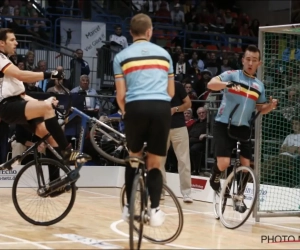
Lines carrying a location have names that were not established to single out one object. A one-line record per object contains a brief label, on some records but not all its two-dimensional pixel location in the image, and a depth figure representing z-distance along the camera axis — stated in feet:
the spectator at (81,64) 59.77
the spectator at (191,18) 80.23
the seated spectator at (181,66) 63.72
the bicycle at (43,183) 27.78
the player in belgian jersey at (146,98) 22.27
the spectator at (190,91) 52.73
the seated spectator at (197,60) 67.15
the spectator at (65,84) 51.46
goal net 34.60
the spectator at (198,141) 44.88
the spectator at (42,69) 53.20
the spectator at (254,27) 82.12
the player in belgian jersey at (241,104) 30.17
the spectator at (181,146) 37.63
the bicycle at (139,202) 21.87
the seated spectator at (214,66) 67.56
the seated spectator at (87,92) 50.27
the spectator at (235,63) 67.67
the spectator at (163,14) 78.84
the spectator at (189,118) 46.78
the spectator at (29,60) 55.15
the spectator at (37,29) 65.05
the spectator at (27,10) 67.46
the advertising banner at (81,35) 65.46
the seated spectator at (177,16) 78.89
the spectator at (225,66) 67.26
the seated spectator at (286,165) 35.01
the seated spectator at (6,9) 65.92
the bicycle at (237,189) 29.25
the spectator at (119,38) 66.28
